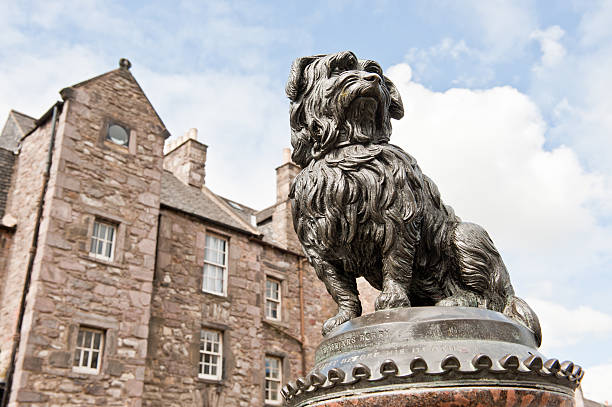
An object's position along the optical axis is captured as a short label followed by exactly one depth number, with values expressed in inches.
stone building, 458.0
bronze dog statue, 109.5
